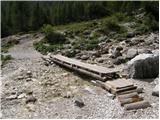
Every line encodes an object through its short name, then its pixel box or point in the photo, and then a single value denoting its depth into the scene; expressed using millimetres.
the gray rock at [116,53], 15080
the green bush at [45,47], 21793
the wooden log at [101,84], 9747
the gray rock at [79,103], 8777
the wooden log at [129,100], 8527
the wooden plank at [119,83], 9332
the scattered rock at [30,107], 8771
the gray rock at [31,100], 9423
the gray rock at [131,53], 14178
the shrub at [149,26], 24982
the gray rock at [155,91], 9005
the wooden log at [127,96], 8791
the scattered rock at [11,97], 9905
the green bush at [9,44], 27682
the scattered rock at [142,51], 14385
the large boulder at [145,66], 10933
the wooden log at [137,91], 9105
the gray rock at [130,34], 23765
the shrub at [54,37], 27076
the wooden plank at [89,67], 11069
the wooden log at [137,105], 8191
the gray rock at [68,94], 9605
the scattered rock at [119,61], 13876
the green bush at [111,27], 29015
